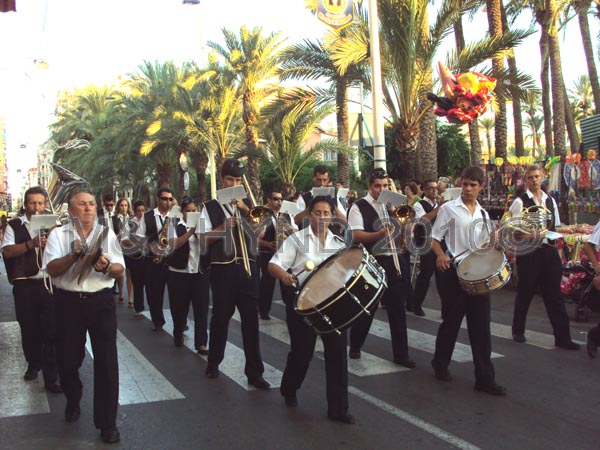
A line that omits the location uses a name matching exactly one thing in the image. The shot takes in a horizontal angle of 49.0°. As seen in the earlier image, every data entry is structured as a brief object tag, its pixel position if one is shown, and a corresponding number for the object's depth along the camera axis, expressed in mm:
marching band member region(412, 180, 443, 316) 9805
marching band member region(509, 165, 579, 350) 7328
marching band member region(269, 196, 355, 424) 5094
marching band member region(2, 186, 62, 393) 6277
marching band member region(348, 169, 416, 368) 6703
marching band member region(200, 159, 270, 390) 6227
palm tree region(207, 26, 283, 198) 25281
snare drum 5727
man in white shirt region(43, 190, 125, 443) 4832
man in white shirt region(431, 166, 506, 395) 5965
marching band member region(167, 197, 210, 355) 8178
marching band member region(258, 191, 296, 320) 9820
